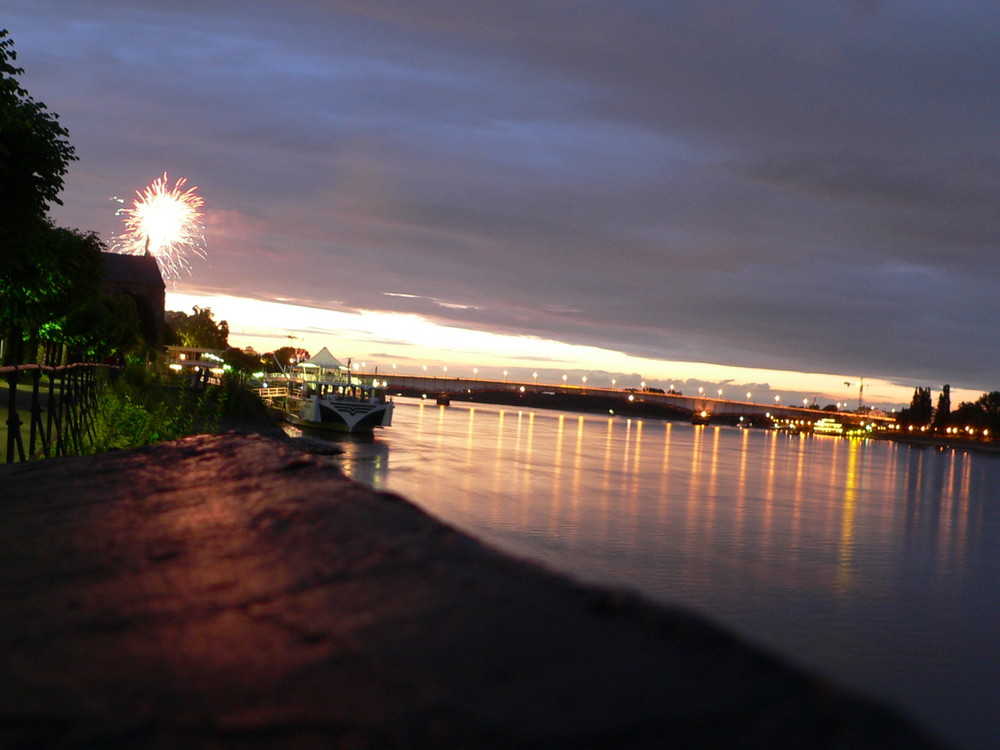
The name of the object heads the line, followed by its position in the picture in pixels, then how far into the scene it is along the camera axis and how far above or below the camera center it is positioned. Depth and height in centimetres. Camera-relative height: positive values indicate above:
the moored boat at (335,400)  6725 -242
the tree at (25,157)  1482 +302
